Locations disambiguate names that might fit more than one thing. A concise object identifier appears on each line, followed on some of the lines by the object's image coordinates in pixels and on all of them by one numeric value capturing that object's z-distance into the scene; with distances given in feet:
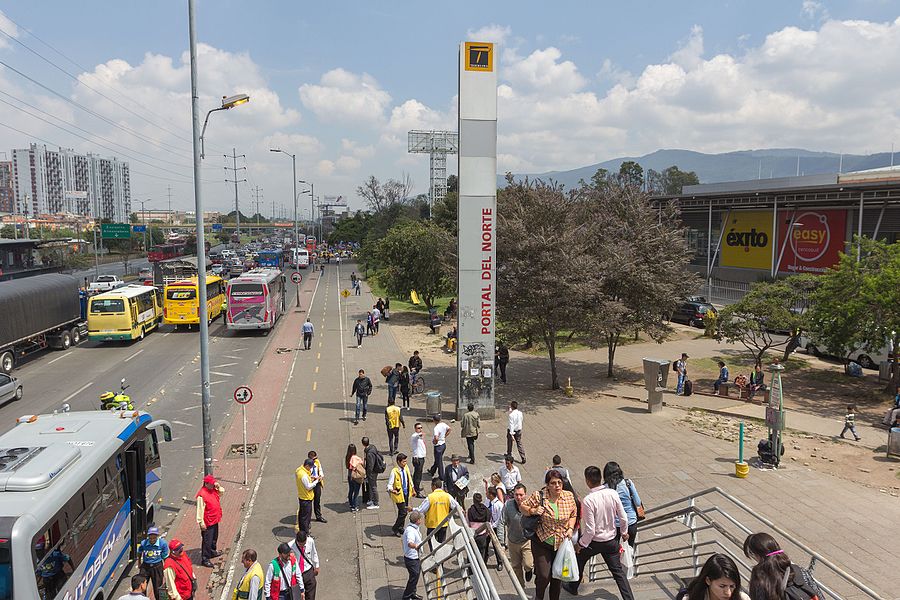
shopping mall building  134.74
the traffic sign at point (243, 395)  48.71
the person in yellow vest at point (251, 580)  25.26
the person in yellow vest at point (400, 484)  36.06
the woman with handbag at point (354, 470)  40.32
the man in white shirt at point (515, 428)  49.98
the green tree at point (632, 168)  354.13
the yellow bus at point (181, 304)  114.73
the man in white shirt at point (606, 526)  25.07
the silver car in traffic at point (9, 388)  65.69
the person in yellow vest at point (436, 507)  31.50
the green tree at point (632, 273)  72.08
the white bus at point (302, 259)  265.75
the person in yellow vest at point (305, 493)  36.91
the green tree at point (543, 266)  68.54
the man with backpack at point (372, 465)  40.68
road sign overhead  245.65
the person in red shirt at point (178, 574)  26.94
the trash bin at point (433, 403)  61.21
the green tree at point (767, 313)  75.97
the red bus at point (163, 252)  249.75
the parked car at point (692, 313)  123.24
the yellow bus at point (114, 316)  100.22
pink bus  110.73
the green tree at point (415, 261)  131.03
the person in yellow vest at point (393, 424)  50.11
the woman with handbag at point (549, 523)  25.30
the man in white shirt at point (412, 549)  28.94
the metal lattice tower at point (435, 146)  352.28
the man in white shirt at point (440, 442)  45.14
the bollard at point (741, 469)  47.76
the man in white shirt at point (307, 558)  27.45
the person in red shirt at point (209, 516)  34.17
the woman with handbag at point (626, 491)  28.58
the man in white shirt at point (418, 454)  43.11
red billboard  142.10
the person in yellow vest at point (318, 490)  38.06
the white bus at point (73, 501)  23.13
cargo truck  81.35
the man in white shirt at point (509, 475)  36.65
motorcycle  51.67
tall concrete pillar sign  60.80
